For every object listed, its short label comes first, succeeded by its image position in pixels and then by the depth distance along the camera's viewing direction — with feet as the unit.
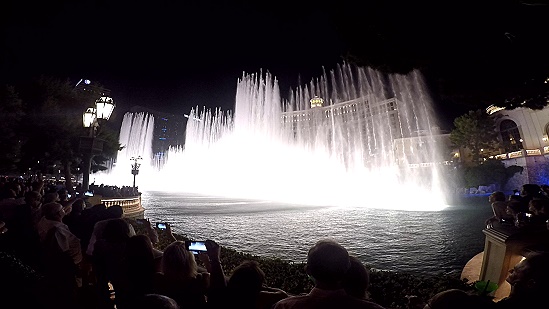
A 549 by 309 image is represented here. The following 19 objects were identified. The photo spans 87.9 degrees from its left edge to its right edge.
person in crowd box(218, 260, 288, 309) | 7.98
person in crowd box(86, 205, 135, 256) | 14.11
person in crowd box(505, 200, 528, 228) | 20.50
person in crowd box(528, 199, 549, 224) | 16.92
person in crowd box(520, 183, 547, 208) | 28.60
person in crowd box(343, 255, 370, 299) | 7.79
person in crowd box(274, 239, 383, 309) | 6.63
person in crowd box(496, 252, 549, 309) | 7.02
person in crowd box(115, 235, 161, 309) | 9.41
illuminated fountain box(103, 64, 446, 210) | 132.57
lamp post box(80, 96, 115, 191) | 30.04
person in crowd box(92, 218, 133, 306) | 11.47
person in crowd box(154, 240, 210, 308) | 9.11
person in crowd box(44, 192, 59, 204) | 22.34
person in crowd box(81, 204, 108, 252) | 17.31
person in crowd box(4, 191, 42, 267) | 16.30
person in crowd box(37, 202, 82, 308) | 13.08
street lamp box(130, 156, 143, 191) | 108.13
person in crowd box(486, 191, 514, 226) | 20.87
